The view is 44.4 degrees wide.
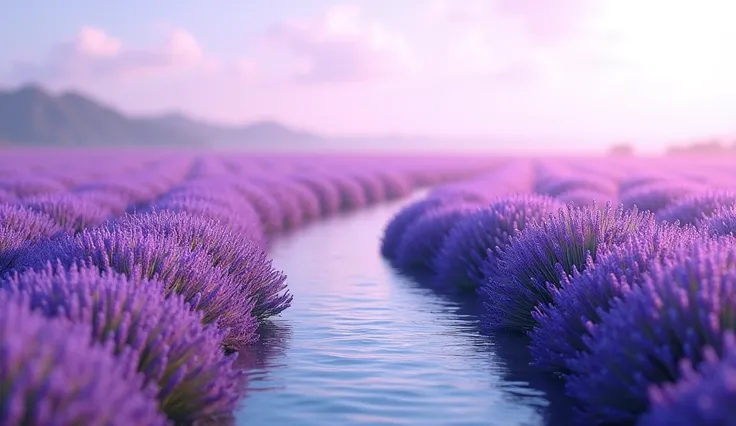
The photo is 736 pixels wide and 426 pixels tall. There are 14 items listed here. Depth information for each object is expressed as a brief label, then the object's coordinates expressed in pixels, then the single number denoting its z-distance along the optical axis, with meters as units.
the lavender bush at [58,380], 3.78
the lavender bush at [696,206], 12.04
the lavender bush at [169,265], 7.05
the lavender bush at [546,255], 8.04
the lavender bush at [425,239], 14.17
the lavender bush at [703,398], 3.55
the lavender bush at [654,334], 4.85
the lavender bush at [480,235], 11.15
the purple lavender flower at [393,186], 36.47
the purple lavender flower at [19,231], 8.80
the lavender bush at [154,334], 5.04
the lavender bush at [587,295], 6.25
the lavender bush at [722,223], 9.09
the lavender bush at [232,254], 8.64
